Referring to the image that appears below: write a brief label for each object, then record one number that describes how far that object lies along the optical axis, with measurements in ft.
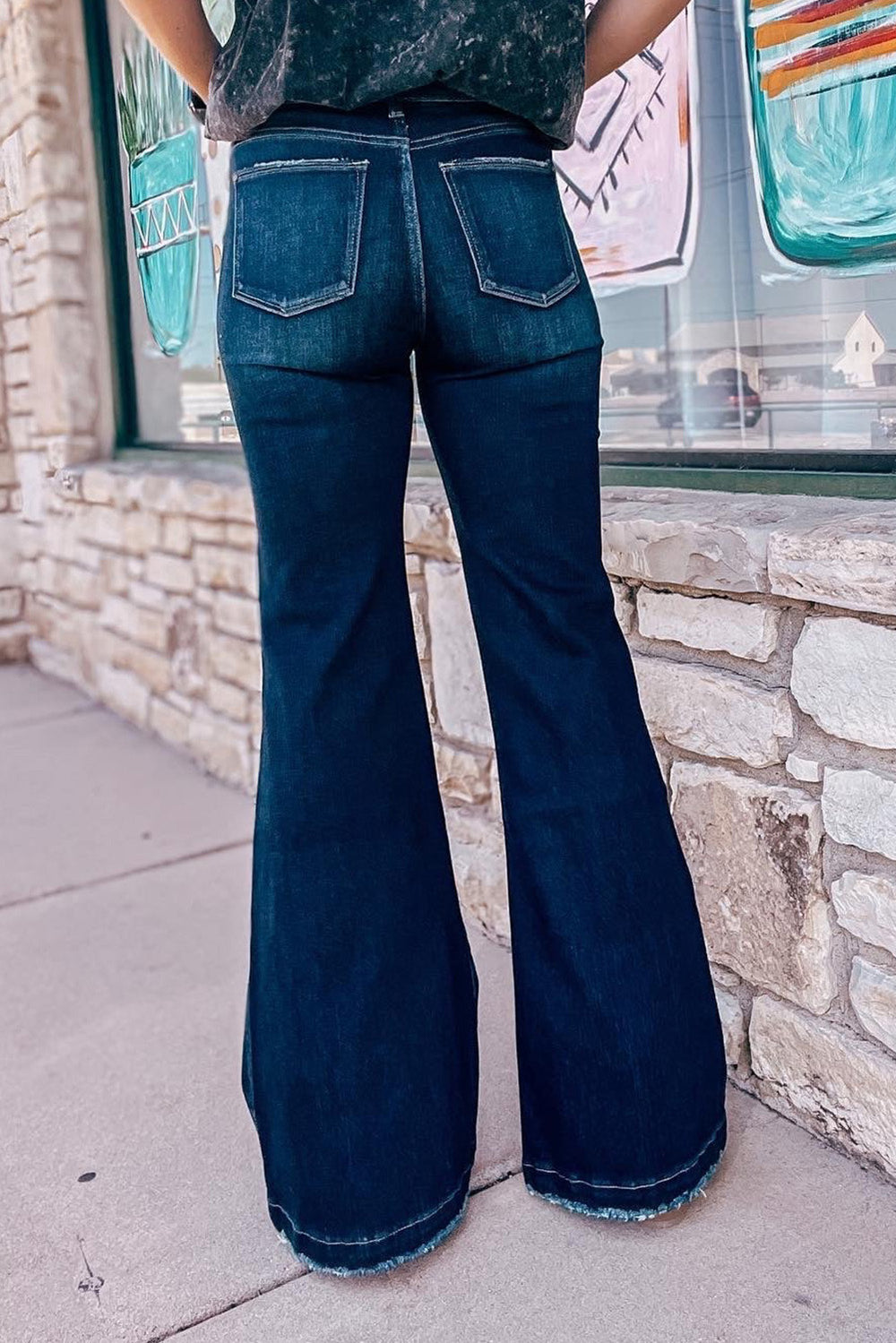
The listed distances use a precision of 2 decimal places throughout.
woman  4.23
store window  5.98
